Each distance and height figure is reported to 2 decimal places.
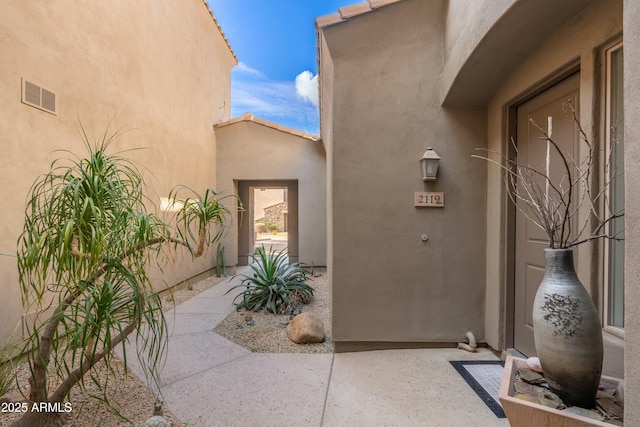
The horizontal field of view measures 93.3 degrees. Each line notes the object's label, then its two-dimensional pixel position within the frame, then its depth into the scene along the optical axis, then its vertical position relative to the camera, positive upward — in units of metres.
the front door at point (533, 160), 2.05 +0.38
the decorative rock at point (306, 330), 3.01 -1.22
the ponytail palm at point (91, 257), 1.40 -0.23
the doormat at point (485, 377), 2.03 -1.29
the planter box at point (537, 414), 1.21 -0.85
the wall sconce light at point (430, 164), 2.75 +0.42
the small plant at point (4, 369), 1.50 -0.88
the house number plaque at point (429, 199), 2.83 +0.10
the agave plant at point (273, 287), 4.07 -1.10
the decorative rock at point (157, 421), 1.65 -1.18
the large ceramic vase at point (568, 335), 1.31 -0.55
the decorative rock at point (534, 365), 1.65 -0.85
